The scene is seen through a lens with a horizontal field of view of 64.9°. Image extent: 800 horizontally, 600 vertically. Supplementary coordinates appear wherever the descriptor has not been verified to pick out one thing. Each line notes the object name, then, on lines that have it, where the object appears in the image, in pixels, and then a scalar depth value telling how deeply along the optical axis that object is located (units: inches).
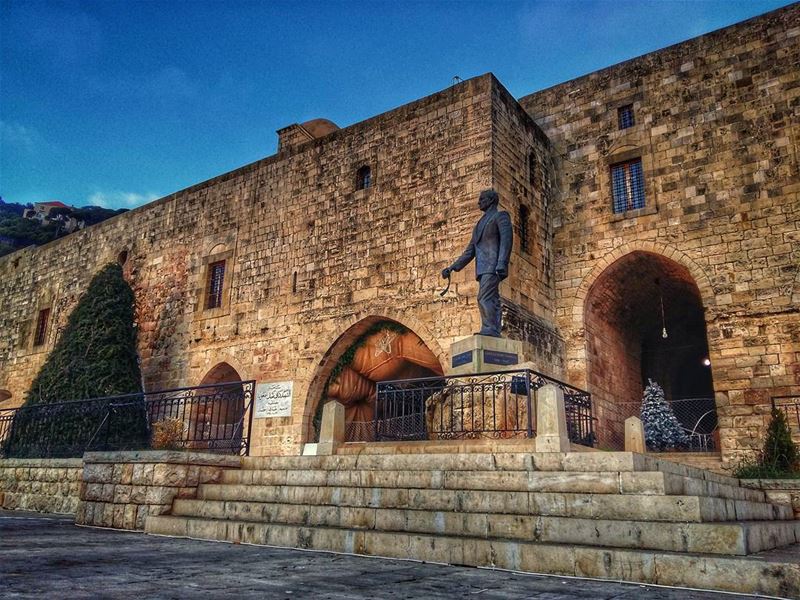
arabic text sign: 536.4
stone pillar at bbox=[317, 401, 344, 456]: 302.5
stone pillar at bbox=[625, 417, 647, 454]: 331.0
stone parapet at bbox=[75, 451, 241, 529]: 264.1
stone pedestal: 325.7
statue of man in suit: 343.0
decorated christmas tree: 485.7
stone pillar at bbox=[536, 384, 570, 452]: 236.4
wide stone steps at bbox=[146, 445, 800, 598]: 154.5
